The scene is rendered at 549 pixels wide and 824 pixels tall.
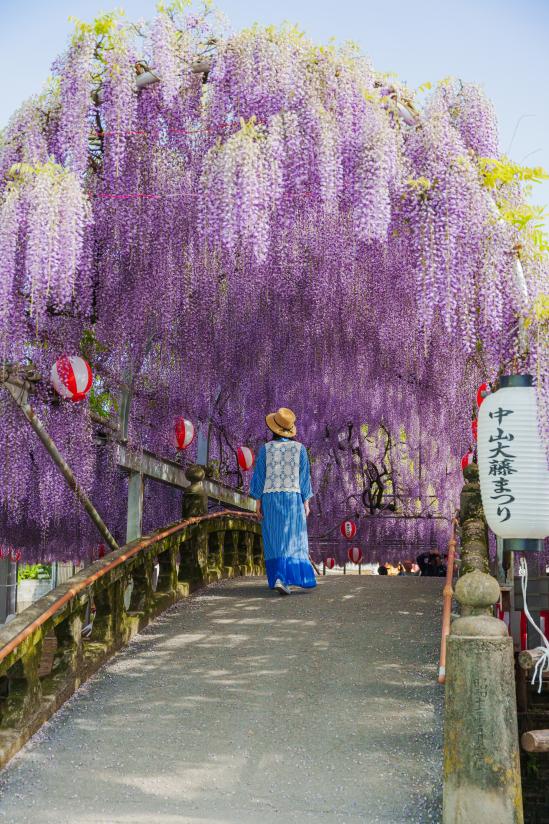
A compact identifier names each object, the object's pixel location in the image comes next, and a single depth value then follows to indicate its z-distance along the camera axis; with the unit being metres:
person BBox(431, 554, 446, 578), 15.48
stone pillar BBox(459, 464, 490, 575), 6.25
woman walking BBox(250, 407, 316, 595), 8.09
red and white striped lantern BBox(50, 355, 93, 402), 7.66
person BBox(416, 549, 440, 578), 15.47
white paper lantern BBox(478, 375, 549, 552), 5.16
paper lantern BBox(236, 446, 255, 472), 13.13
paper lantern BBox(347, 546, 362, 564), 18.83
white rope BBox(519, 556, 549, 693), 5.30
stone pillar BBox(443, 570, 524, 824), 3.69
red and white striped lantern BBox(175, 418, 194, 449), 10.50
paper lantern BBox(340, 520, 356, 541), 16.88
